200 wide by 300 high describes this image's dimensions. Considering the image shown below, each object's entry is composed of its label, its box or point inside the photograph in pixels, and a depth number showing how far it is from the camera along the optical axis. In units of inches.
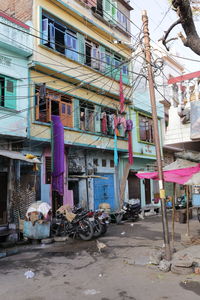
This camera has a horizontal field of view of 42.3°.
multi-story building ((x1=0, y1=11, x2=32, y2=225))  429.4
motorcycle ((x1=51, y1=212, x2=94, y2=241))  387.4
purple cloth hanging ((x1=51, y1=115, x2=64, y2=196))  470.0
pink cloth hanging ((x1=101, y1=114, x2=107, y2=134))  628.2
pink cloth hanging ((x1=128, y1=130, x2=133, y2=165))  655.6
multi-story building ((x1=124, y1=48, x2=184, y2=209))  750.5
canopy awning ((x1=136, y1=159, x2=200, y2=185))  288.2
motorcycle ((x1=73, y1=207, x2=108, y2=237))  397.1
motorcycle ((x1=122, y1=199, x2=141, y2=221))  584.4
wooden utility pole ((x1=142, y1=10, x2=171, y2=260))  272.1
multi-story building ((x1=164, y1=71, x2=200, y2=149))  309.9
